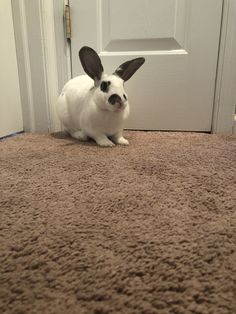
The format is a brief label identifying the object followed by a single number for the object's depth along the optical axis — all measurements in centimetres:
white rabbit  99
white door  116
